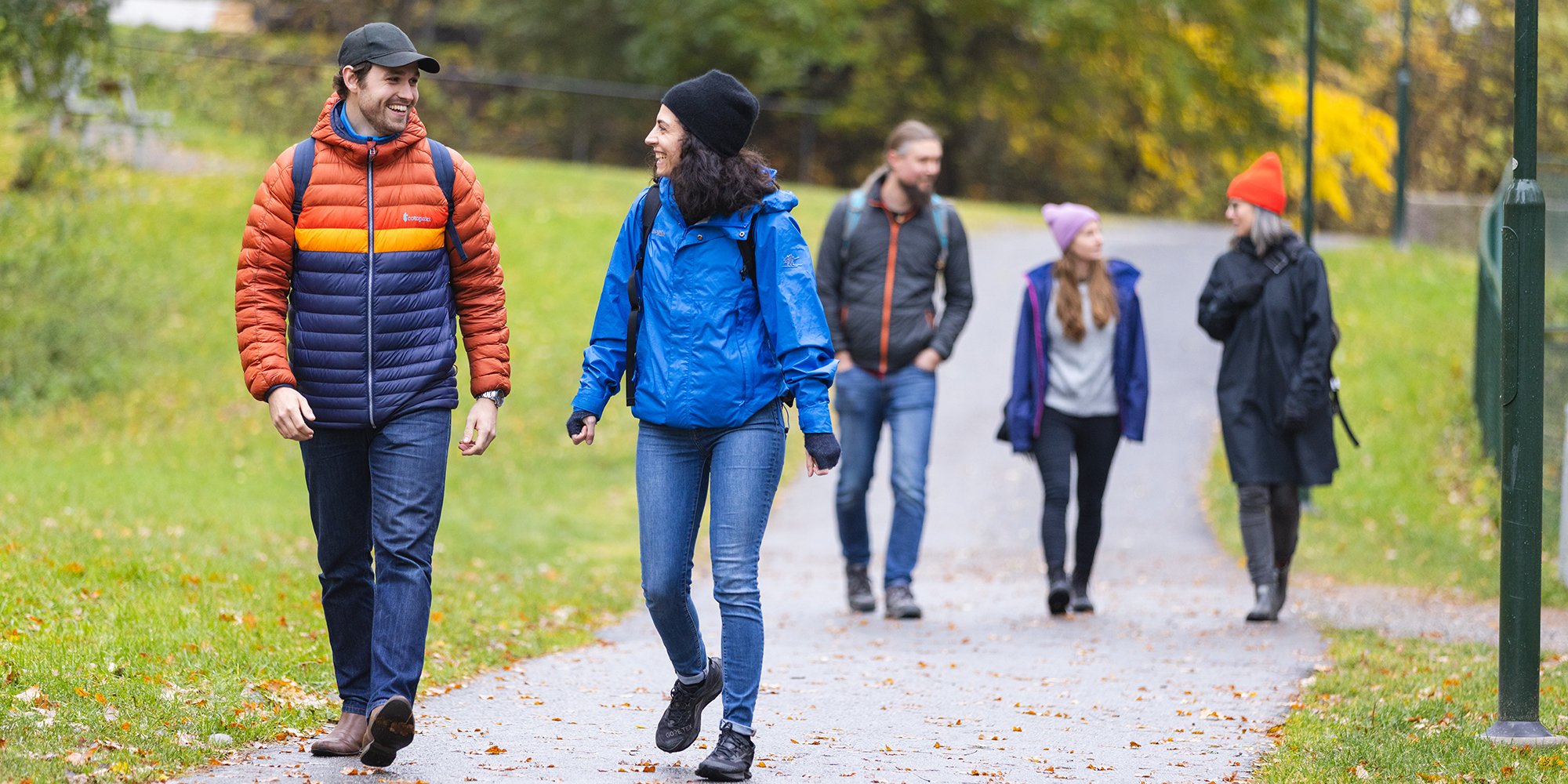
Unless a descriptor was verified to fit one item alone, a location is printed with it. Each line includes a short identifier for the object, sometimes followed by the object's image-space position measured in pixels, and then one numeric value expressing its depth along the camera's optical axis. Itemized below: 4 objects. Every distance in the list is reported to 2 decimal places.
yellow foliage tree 64.44
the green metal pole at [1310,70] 24.58
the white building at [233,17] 73.31
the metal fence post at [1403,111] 38.47
